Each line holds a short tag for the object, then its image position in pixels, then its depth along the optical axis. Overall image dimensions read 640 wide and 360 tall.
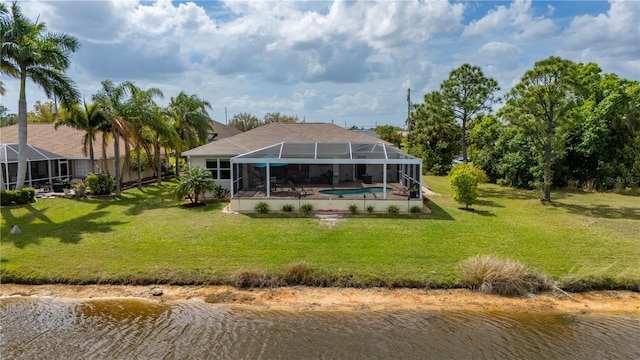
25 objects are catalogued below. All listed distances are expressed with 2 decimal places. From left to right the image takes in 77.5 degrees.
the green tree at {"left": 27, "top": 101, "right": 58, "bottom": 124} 46.82
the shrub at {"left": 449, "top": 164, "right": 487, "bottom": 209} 18.41
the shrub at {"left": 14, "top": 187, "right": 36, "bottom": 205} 18.61
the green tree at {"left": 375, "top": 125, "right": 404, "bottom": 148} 58.97
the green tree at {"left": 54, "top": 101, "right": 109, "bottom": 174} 22.08
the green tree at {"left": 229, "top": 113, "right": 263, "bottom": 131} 68.31
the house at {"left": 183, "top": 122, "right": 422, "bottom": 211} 17.83
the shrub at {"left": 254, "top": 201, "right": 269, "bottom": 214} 17.14
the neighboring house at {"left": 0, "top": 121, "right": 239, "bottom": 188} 23.48
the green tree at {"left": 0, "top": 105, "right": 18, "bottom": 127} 57.01
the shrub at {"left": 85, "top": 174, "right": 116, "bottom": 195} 21.94
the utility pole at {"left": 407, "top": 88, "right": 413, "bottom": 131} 42.49
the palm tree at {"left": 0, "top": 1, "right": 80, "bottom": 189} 17.84
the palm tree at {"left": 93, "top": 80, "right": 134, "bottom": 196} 21.09
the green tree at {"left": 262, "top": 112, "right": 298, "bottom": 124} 71.12
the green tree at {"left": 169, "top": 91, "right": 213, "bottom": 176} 28.16
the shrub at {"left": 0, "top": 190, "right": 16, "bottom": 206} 18.17
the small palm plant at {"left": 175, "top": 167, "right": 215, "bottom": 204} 18.39
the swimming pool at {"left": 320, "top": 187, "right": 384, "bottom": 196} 19.78
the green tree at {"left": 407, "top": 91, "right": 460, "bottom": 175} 37.53
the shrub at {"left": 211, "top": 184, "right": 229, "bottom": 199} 21.21
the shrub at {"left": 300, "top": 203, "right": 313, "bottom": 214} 17.06
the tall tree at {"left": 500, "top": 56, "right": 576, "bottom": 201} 19.42
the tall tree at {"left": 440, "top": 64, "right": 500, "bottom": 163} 29.33
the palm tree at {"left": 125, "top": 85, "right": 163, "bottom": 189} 21.52
